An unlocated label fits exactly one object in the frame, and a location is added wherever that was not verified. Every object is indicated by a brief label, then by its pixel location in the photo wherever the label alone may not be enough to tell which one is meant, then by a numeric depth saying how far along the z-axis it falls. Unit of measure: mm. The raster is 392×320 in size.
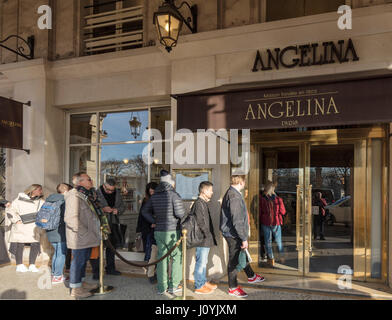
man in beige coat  5152
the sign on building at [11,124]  6957
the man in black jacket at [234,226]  5129
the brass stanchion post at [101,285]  5438
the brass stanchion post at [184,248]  4867
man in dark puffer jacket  5309
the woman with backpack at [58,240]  5953
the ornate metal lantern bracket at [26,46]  7923
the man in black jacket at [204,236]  5352
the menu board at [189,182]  6203
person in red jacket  6484
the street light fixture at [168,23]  5309
